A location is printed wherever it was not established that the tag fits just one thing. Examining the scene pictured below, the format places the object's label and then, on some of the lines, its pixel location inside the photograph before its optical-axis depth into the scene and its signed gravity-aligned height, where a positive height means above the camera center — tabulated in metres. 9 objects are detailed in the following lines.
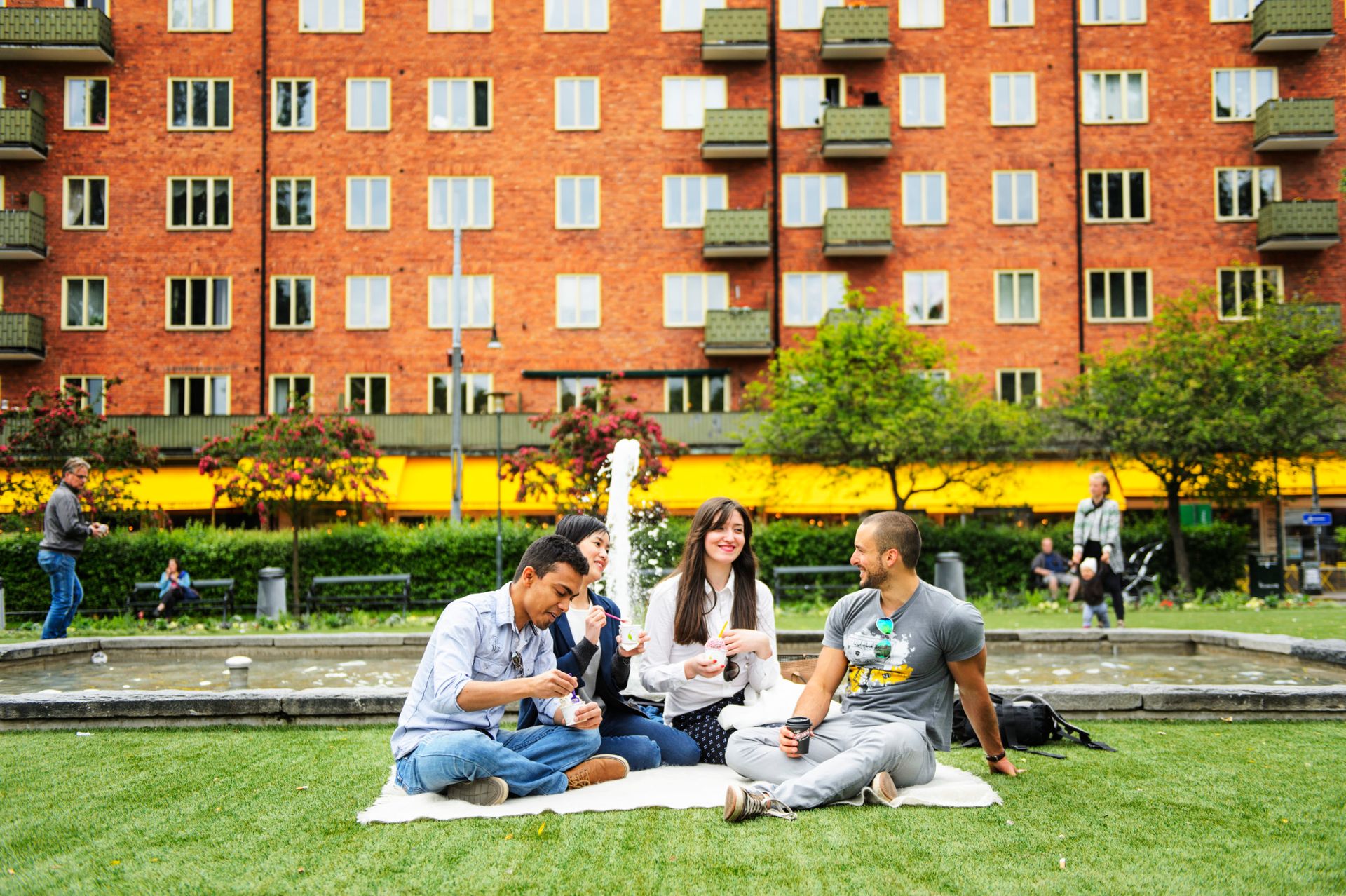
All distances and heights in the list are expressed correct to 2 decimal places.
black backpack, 7.28 -1.65
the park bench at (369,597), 22.47 -2.42
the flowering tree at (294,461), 24.08 +0.35
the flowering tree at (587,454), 24.70 +0.46
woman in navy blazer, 6.43 -1.13
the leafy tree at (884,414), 28.20 +1.41
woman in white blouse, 6.81 -0.89
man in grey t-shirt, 5.77 -1.11
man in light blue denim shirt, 5.60 -1.06
